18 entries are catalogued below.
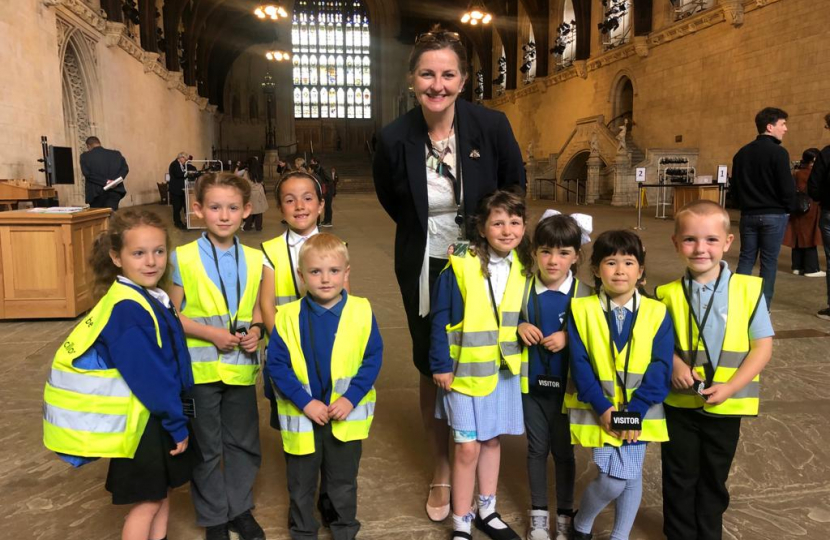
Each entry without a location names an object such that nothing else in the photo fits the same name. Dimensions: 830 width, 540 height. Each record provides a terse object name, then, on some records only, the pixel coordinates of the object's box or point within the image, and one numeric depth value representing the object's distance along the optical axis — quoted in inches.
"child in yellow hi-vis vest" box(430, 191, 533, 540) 81.0
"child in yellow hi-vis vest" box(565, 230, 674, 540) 75.1
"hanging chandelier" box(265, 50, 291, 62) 1052.5
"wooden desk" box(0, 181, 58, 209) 332.8
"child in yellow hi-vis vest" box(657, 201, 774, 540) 75.5
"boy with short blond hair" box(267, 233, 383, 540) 75.7
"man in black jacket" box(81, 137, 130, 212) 346.6
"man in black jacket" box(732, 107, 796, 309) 196.5
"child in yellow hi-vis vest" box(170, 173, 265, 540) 82.7
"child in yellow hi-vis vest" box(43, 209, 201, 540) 67.5
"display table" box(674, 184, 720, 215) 503.2
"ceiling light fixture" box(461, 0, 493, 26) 925.8
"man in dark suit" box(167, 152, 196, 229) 463.1
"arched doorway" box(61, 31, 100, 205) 561.0
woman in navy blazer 86.0
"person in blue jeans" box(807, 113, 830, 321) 215.0
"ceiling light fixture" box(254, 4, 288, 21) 798.5
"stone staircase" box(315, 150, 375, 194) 1168.8
